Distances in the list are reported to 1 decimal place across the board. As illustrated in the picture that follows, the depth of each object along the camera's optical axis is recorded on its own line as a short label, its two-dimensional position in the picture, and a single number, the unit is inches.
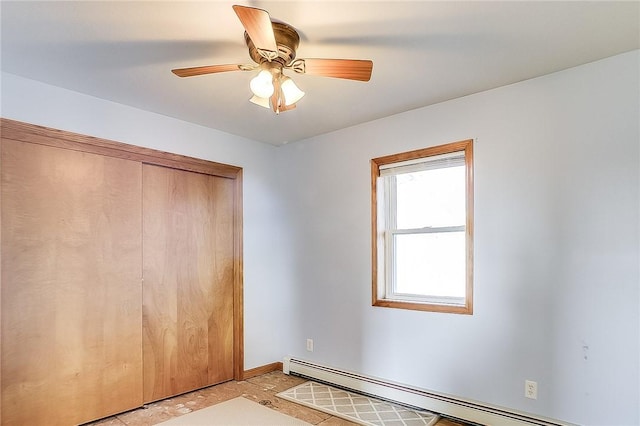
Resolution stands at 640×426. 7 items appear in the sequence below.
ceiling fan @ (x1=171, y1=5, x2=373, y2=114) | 77.1
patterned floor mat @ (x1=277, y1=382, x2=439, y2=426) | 110.7
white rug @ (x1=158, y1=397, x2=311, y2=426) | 109.9
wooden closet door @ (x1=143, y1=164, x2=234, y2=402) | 126.4
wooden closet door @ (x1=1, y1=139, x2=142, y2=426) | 99.0
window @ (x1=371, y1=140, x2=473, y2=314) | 116.9
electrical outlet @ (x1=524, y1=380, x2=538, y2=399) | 99.0
